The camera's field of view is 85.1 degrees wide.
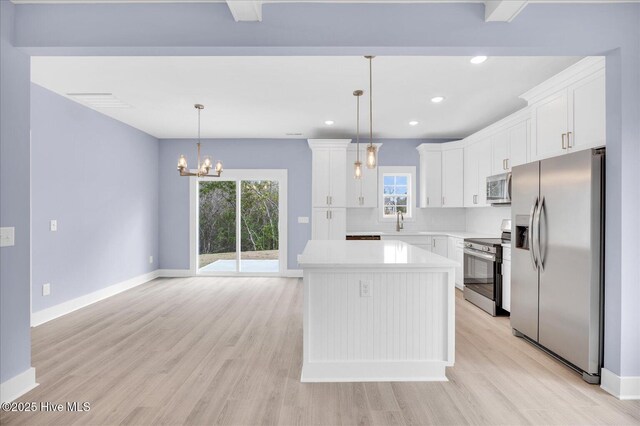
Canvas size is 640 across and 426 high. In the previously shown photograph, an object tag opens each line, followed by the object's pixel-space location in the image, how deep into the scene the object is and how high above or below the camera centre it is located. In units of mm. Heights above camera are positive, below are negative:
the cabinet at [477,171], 5180 +644
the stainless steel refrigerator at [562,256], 2531 -350
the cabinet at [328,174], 6137 +669
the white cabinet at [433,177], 6176 +630
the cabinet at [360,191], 6301 +383
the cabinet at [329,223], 6121 -193
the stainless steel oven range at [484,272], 4207 -766
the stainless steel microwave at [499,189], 4469 +328
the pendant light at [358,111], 3797 +1407
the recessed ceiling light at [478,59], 3162 +1409
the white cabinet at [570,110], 2762 +909
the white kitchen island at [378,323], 2605 -833
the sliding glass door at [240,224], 6629 -238
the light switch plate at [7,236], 2301 -173
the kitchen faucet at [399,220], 6508 -144
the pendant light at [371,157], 3207 +510
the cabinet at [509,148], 4266 +852
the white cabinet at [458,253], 5287 -630
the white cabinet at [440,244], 5793 -534
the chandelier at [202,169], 4434 +577
